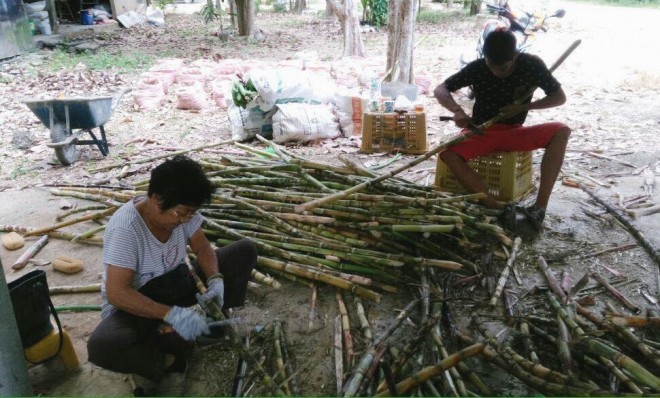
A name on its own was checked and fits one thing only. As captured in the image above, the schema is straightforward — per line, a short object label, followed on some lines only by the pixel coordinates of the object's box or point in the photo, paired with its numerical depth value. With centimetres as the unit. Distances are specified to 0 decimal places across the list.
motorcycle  853
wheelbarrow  579
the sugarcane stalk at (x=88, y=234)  396
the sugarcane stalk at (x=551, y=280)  297
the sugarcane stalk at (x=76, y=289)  336
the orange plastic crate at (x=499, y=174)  394
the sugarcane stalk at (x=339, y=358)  243
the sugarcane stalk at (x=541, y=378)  200
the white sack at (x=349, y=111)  657
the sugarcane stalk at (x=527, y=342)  236
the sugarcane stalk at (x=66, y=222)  415
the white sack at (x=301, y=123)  626
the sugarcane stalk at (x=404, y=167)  346
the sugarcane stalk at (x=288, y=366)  244
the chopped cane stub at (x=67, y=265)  362
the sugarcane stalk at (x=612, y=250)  353
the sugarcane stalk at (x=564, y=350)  229
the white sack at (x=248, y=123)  652
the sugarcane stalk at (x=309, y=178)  376
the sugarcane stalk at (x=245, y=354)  230
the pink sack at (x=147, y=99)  817
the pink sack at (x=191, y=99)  804
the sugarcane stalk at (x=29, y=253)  374
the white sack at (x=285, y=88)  634
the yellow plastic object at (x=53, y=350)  246
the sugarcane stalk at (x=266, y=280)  325
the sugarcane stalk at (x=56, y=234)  400
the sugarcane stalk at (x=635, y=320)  255
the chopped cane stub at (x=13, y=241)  400
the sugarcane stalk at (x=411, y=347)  235
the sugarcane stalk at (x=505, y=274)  296
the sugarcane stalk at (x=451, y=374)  221
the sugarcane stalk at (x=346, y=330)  257
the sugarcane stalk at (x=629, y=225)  346
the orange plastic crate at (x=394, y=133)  584
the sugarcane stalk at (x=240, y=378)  239
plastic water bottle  631
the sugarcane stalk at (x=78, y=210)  440
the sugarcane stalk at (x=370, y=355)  224
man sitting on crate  378
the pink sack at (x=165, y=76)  904
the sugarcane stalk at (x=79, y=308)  315
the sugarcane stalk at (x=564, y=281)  308
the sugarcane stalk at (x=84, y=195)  434
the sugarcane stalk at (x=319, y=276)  305
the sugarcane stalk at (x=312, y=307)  293
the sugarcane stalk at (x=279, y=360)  241
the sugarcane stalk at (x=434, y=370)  214
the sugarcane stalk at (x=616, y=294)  294
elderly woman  222
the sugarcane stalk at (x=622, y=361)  202
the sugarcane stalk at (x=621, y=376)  211
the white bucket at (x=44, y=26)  1417
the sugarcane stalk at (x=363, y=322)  269
